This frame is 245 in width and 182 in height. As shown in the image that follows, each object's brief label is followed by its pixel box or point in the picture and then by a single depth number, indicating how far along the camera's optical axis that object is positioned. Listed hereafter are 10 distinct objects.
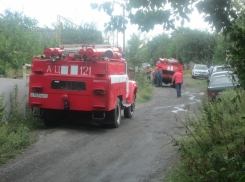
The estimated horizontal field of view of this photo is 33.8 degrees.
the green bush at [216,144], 5.50
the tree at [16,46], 18.98
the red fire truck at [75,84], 11.58
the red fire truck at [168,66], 33.25
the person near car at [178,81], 24.69
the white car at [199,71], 43.05
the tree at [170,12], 6.47
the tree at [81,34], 26.97
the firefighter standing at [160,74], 32.78
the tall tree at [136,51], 29.25
